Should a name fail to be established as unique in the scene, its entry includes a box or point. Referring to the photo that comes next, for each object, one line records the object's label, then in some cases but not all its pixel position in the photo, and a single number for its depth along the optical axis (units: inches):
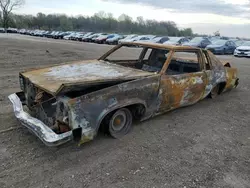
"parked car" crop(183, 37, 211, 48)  828.0
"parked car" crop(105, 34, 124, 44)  1174.3
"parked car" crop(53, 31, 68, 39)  1625.4
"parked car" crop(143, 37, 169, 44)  1009.0
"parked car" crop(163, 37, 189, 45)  943.3
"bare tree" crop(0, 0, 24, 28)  2198.6
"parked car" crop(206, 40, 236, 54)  758.5
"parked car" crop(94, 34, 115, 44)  1230.5
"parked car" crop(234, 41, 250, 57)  676.7
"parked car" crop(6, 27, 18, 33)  2418.2
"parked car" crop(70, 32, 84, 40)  1428.9
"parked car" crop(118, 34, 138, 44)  1144.4
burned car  116.3
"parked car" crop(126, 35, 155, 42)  1090.0
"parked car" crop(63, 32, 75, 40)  1497.5
